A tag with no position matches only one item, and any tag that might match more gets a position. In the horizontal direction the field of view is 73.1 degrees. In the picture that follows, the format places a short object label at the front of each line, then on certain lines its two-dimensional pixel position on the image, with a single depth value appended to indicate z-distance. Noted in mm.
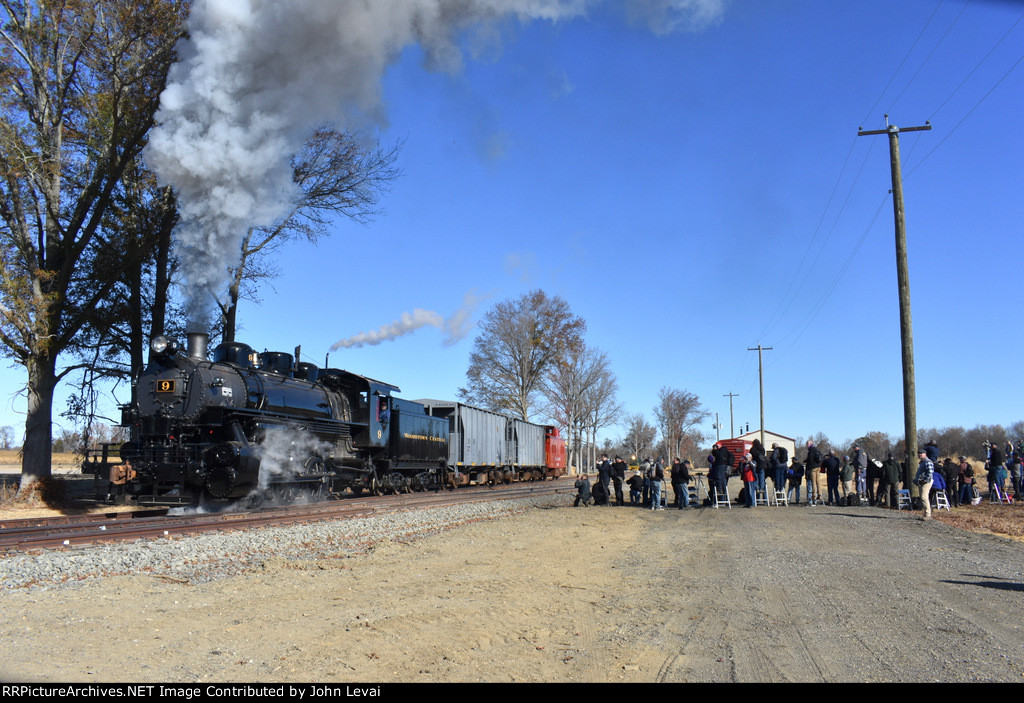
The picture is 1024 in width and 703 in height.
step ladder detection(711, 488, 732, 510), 17517
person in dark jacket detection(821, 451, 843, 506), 18172
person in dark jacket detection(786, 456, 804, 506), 18812
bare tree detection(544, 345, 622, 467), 51250
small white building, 72512
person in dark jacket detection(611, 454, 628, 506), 19234
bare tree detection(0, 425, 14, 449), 95206
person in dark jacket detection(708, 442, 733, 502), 17406
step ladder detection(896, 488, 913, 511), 16359
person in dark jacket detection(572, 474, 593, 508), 18730
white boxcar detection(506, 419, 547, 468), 36594
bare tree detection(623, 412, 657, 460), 79000
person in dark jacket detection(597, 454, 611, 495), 18922
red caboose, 44031
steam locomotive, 14172
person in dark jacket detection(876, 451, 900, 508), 16781
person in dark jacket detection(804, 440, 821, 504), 17641
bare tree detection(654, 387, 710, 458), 79812
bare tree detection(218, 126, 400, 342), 26078
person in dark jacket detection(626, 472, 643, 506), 19438
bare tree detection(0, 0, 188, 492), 18547
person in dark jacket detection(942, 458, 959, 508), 19031
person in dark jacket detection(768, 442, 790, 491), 18062
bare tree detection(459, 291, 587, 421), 47250
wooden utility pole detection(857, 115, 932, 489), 16500
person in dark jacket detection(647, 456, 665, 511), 17641
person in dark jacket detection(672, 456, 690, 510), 18172
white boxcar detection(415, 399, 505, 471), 28547
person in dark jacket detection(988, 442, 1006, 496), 18781
